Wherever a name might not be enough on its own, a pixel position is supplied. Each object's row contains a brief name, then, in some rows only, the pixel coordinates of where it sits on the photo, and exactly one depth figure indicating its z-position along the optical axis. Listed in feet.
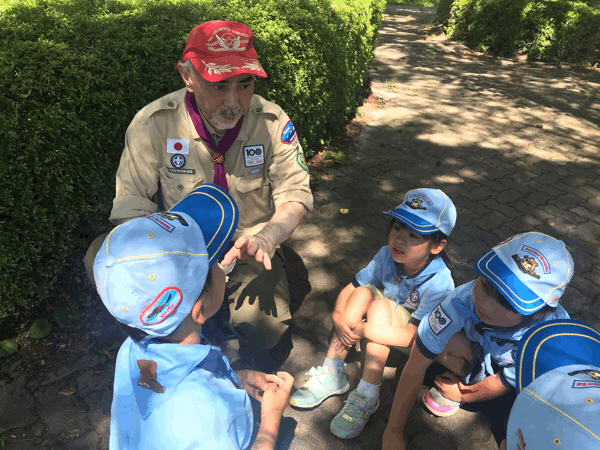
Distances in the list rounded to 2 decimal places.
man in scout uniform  7.57
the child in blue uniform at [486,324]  6.36
